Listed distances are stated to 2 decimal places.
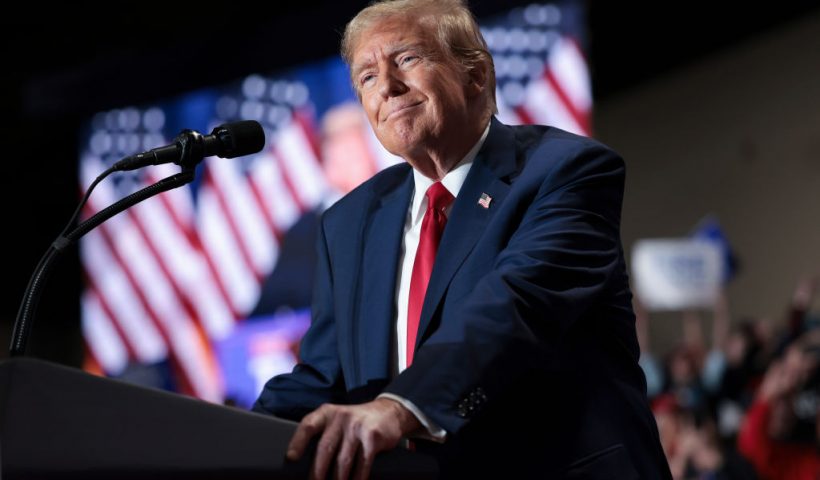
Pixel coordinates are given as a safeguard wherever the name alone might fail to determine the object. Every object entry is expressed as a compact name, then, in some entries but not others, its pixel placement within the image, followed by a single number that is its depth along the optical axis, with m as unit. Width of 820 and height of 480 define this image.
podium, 3.31
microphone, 3.78
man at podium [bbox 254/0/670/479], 3.57
